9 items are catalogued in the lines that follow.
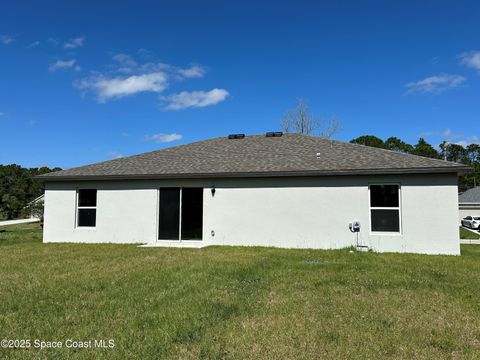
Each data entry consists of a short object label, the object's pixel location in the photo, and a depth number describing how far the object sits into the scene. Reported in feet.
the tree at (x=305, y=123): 104.42
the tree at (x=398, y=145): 176.14
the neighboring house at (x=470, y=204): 117.70
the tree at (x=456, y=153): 221.46
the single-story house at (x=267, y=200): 33.35
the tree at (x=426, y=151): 167.73
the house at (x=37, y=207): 104.29
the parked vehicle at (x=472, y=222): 101.81
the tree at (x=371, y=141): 165.70
